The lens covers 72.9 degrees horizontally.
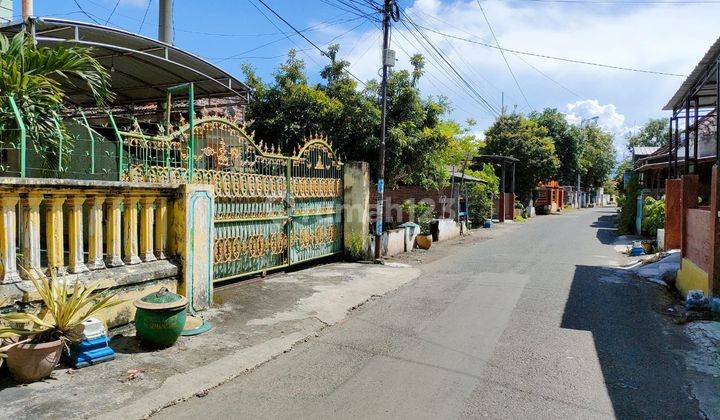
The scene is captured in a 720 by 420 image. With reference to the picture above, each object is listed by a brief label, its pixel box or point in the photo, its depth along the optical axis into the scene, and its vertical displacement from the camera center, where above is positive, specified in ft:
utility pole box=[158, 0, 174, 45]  45.09 +16.30
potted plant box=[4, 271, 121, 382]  13.37 -3.80
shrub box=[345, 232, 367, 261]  37.35 -3.70
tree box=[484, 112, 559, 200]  104.58 +10.81
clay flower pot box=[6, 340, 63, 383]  13.32 -4.54
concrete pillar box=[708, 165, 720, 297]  22.54 -2.07
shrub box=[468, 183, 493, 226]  74.33 -0.87
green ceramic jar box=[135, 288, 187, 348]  16.31 -4.17
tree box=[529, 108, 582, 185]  122.72 +15.65
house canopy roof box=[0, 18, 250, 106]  22.37 +7.61
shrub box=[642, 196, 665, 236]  55.16 -2.12
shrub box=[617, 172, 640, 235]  66.08 -1.39
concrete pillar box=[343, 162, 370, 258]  37.01 -0.70
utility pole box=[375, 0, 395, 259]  38.22 +6.58
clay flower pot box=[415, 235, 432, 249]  48.47 -4.39
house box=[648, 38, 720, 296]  23.08 +0.10
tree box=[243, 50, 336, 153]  42.24 +7.58
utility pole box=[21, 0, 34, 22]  31.12 +12.06
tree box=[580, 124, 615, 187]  162.09 +14.93
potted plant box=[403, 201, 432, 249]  54.54 -1.96
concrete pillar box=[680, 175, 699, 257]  29.72 +0.14
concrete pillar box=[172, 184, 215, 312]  20.58 -1.91
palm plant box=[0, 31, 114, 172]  16.12 +3.82
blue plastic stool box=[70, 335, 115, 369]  14.90 -4.87
